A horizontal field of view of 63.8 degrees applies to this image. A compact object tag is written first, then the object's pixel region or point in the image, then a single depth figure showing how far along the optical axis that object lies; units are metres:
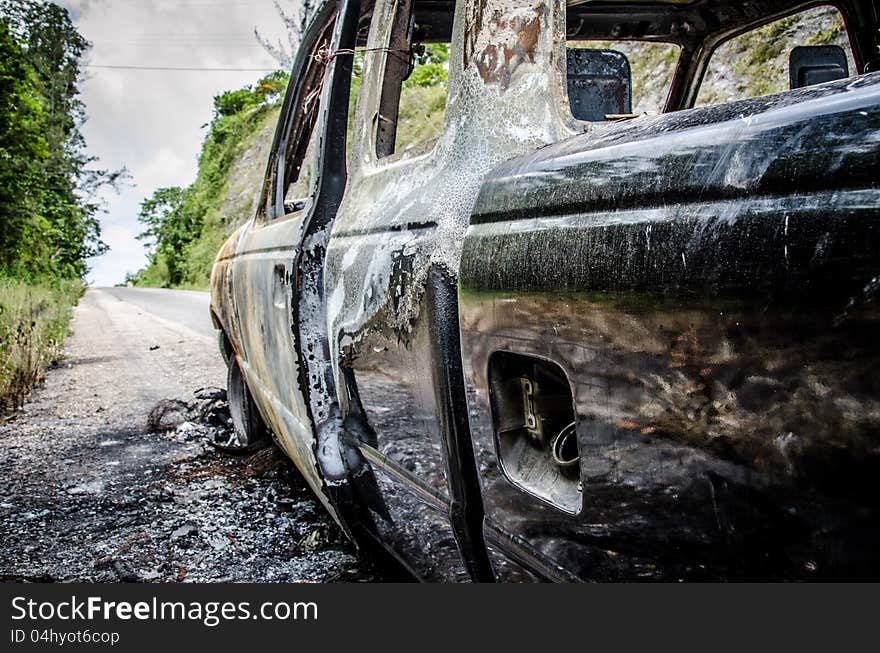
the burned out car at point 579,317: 0.77
